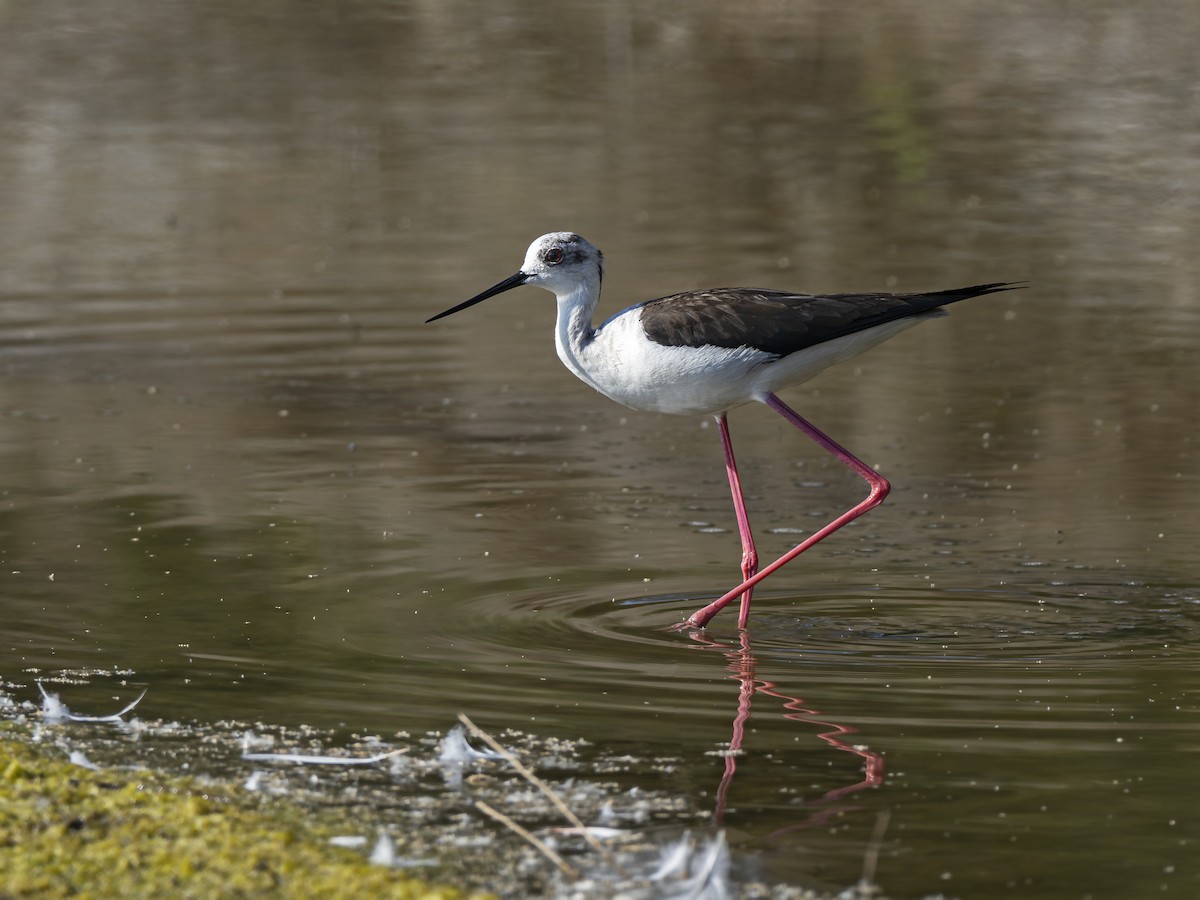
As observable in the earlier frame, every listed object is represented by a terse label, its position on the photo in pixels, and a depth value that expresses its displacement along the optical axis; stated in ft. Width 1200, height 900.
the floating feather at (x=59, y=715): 39.93
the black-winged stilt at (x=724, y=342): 49.16
